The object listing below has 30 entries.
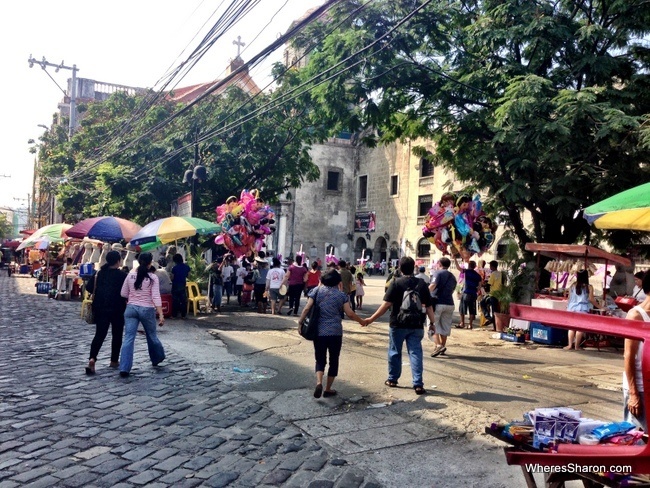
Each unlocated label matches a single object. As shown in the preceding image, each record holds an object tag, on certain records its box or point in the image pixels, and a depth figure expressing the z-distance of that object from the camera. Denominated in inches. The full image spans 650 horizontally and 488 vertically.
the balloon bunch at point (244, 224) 625.6
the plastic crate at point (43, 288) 903.1
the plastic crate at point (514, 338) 507.5
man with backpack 297.3
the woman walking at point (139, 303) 325.1
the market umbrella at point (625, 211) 249.9
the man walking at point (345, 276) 633.6
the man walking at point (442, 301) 409.1
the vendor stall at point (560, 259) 482.6
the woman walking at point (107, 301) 331.3
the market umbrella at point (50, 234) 823.7
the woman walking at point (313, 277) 682.2
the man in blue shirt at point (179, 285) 580.7
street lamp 679.1
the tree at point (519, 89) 446.3
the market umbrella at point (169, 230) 564.7
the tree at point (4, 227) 3439.5
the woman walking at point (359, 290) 761.0
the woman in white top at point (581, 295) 460.4
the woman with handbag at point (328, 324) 286.7
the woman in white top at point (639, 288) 416.0
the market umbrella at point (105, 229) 607.2
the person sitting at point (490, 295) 574.9
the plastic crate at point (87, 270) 679.7
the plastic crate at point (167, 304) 580.0
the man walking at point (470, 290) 587.8
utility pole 1259.8
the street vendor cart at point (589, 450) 119.9
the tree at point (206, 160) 851.4
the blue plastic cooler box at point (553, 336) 494.6
